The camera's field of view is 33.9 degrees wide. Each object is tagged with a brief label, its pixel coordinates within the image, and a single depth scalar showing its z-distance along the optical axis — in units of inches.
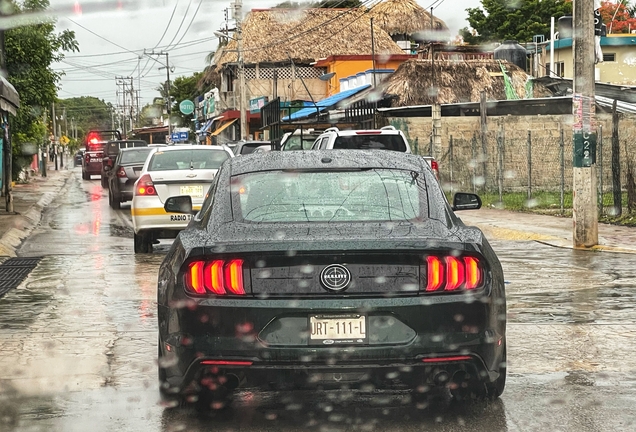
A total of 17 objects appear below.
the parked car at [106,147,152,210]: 1067.3
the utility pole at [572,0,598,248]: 572.4
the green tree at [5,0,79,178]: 1088.8
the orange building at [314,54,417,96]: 2256.4
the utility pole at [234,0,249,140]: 1788.9
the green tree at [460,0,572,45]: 2363.4
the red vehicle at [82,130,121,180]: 1957.4
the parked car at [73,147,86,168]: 3641.7
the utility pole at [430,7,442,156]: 1127.6
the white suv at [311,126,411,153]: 748.6
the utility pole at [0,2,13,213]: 903.7
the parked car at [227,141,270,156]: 1049.1
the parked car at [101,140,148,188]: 1498.5
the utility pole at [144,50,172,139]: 3289.9
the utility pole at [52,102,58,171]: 3422.7
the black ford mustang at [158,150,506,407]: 213.0
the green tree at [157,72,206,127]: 4318.4
